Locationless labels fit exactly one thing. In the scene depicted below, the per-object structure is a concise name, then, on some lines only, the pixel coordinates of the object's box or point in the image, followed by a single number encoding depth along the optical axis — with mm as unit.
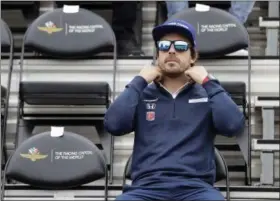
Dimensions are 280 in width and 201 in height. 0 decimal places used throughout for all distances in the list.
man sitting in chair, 5539
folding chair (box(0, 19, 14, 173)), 8500
